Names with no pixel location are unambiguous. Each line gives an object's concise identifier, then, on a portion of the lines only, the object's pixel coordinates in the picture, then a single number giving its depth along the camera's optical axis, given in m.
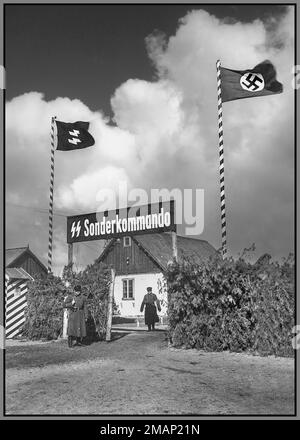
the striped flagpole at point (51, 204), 15.84
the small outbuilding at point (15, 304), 14.76
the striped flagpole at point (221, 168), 11.62
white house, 33.09
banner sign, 12.93
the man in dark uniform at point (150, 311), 18.23
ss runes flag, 16.17
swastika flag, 12.34
